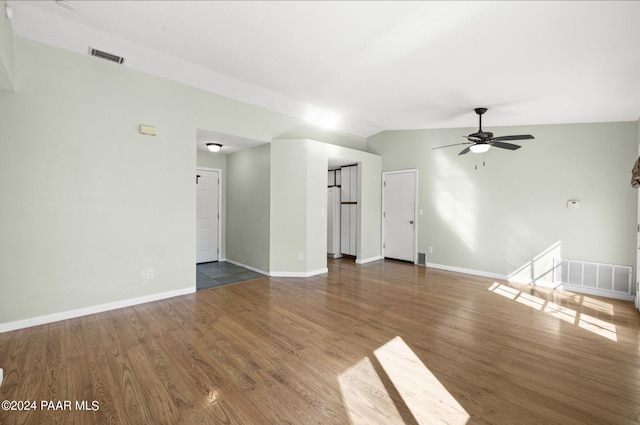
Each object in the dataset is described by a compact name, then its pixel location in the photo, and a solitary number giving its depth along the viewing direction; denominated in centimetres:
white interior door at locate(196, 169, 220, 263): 605
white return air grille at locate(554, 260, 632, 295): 417
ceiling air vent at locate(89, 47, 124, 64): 316
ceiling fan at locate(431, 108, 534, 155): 410
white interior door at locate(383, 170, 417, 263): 636
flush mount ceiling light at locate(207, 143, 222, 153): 512
